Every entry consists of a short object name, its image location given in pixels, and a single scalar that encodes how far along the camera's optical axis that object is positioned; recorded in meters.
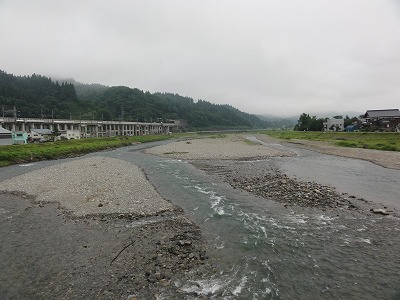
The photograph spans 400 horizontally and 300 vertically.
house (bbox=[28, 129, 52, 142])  69.69
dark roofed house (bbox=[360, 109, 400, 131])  81.12
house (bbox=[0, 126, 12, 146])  56.31
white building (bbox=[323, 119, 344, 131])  112.58
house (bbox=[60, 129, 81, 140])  85.61
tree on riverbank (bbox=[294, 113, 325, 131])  120.06
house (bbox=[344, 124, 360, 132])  100.30
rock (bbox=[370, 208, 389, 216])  15.04
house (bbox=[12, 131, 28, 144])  60.01
